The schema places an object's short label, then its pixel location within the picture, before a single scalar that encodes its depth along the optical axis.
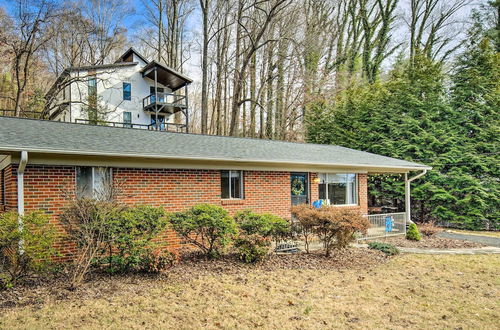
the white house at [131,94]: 23.52
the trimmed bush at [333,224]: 7.99
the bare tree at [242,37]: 20.80
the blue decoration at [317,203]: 12.02
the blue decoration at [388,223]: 11.86
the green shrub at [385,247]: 9.31
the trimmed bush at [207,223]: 7.36
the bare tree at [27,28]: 16.77
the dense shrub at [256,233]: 7.66
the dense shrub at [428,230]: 12.09
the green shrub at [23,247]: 5.45
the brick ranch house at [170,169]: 7.34
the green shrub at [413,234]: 11.43
